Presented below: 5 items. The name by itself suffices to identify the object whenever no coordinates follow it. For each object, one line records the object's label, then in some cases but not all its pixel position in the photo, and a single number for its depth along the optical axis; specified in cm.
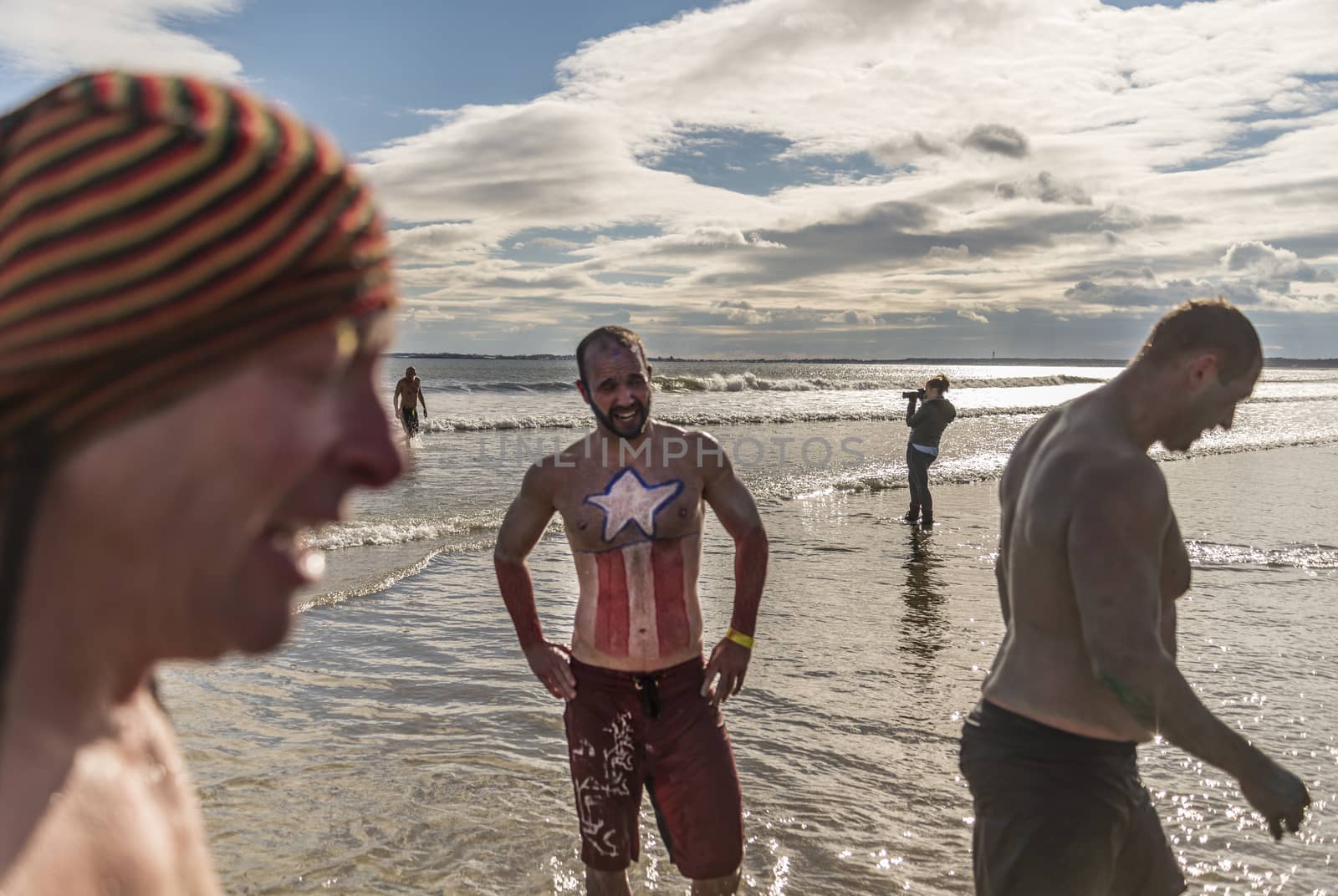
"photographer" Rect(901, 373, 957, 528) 1402
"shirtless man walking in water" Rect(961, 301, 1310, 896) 288
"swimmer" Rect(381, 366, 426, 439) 2500
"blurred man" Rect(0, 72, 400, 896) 69
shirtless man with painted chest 428
